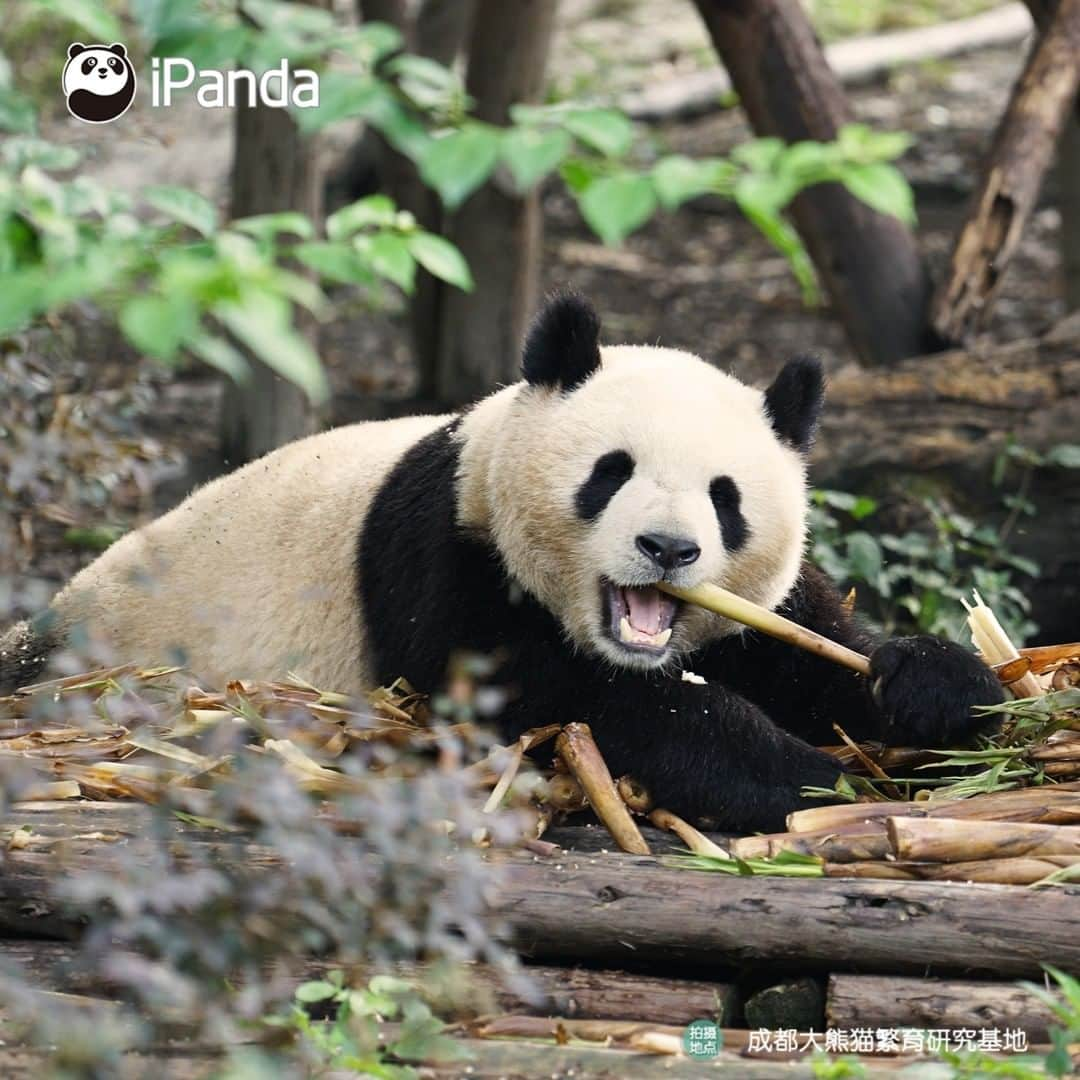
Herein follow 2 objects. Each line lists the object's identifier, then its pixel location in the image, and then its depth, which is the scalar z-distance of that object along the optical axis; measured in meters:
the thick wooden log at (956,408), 14.92
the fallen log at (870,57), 28.30
